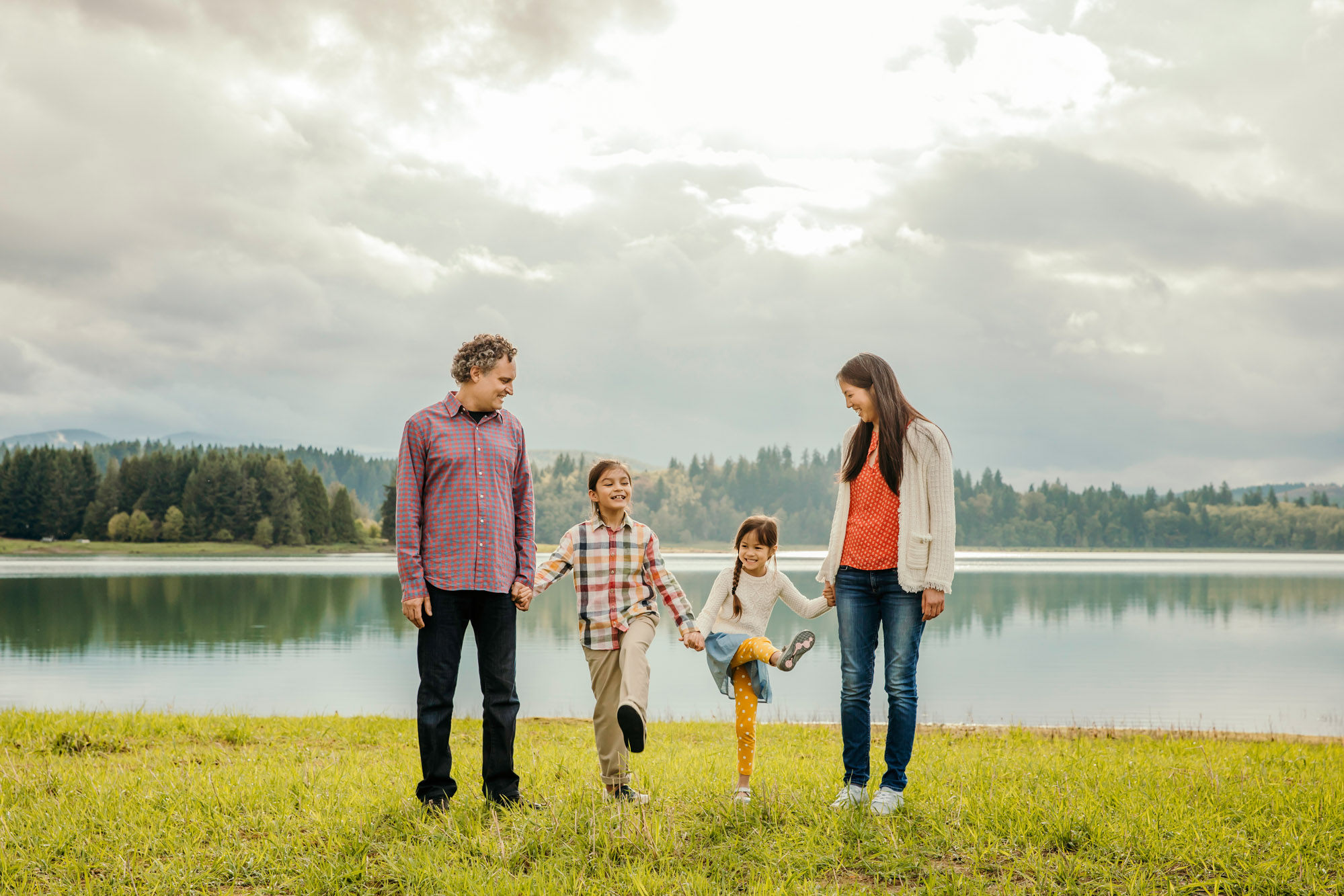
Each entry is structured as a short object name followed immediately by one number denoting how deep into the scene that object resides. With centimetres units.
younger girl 515
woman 479
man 485
